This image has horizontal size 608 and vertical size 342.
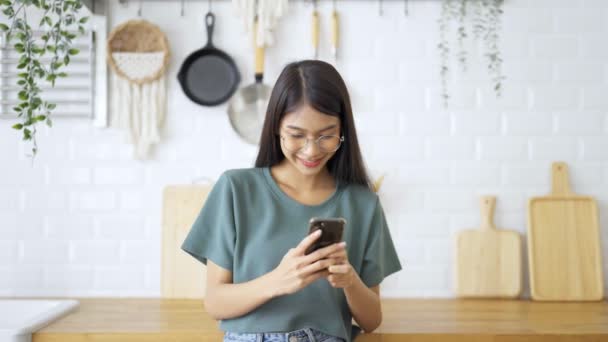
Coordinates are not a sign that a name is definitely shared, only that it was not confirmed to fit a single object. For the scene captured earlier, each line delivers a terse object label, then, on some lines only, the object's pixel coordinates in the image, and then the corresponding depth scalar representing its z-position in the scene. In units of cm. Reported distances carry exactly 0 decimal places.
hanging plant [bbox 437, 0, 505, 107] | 194
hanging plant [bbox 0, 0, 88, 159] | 152
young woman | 119
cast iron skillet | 192
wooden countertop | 145
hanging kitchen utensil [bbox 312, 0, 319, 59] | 191
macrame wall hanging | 190
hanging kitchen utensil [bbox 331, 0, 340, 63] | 192
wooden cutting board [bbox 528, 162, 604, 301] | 189
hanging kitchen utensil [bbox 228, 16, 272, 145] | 192
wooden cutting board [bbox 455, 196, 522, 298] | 190
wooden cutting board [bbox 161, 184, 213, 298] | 188
